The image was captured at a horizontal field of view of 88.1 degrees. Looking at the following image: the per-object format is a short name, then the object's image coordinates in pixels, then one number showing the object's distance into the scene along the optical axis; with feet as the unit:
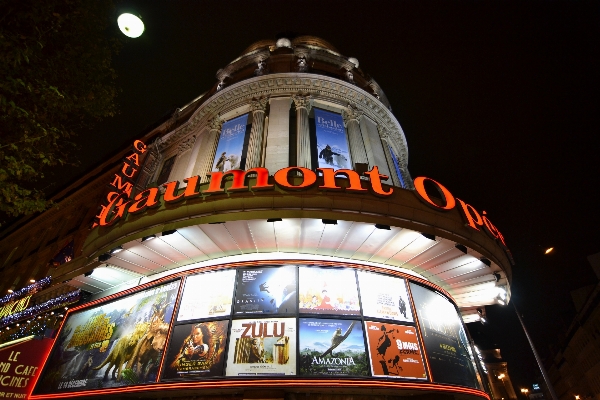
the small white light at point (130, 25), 28.14
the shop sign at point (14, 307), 57.26
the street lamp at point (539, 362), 45.55
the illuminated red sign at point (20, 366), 36.37
